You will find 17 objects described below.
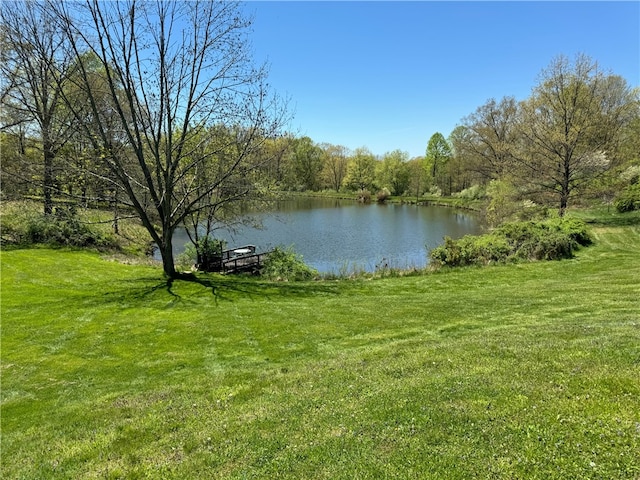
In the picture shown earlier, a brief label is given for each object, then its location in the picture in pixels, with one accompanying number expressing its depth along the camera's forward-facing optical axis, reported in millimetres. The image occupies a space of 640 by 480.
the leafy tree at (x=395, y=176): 70812
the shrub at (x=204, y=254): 16250
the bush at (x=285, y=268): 14969
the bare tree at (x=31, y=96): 12602
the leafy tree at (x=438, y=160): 65938
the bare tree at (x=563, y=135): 21594
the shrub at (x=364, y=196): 68544
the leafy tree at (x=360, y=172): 78062
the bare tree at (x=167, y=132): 11250
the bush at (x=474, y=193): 49238
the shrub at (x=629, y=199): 23625
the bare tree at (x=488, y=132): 42344
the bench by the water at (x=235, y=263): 15977
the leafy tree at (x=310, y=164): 76838
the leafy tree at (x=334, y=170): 86125
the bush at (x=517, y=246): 15953
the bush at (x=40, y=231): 17031
